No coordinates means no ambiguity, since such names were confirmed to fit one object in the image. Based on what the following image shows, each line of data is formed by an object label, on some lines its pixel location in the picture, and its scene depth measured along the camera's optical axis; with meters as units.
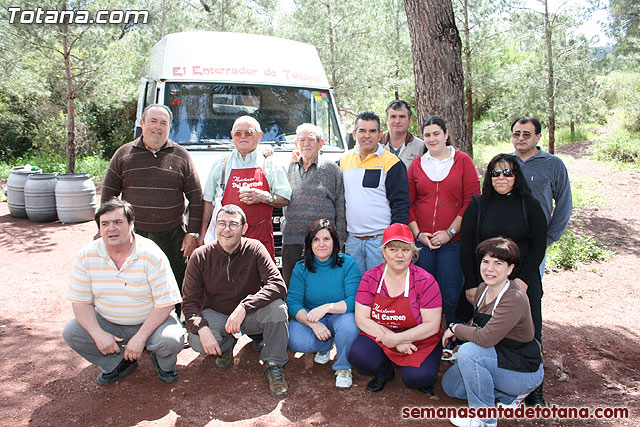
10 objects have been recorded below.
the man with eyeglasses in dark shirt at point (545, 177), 3.81
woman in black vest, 3.09
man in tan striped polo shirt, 3.43
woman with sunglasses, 3.39
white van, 5.47
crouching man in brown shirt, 3.65
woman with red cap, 3.46
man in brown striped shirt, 4.03
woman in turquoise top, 3.73
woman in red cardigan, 3.89
